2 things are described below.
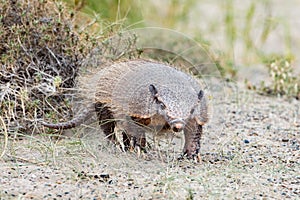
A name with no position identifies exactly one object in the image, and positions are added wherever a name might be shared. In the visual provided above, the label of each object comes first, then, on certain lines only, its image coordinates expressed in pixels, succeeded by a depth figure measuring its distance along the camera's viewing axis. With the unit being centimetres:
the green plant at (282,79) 1489
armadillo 933
